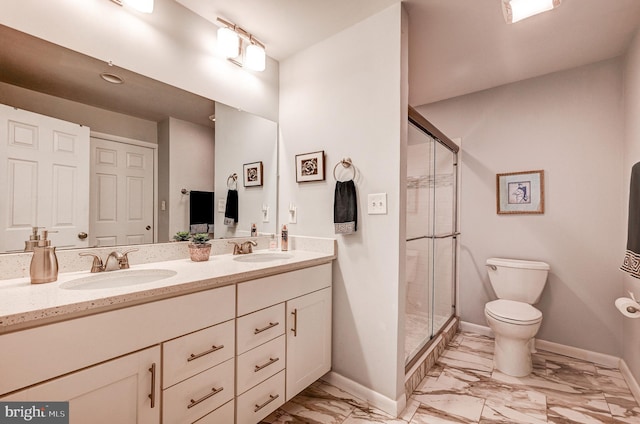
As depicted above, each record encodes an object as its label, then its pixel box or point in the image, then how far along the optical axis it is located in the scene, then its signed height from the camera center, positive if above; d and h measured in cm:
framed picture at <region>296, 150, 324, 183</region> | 198 +34
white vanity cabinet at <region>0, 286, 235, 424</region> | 80 -48
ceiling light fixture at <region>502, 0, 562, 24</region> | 154 +117
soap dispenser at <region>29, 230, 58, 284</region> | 112 -21
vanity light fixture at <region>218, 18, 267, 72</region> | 181 +113
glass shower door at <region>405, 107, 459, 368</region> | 206 -16
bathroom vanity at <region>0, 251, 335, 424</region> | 82 -49
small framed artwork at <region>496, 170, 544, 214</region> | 245 +20
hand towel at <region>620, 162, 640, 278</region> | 148 -8
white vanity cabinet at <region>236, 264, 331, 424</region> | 136 -69
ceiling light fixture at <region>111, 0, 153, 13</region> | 144 +109
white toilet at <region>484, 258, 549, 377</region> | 197 -72
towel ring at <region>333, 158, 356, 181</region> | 184 +33
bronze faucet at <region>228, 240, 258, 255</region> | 197 -25
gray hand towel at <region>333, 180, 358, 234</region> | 178 +3
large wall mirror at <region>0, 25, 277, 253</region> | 121 +33
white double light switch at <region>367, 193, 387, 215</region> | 170 +6
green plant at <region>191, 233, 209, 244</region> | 171 -15
